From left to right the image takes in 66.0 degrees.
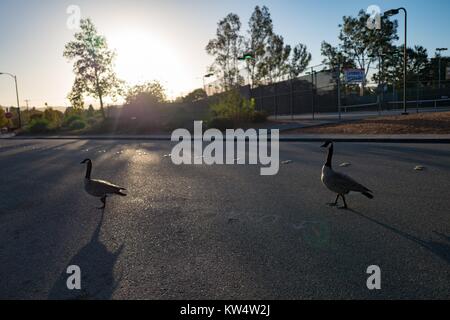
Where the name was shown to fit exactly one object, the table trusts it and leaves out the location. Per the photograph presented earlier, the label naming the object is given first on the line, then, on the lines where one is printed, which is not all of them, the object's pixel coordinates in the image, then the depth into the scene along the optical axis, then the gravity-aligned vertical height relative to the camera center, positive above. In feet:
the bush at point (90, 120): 143.18 +2.72
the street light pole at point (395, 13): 72.25 +20.95
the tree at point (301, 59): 202.18 +33.93
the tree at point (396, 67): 151.23 +20.87
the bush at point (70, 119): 146.02 +3.59
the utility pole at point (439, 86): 101.14 +7.04
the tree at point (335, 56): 164.66 +28.87
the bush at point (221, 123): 83.96 -0.77
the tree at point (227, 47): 147.13 +31.33
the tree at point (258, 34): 154.30 +37.67
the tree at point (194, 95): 168.35 +14.22
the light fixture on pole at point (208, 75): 150.67 +20.04
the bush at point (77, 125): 134.00 +0.77
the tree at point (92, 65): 128.36 +22.61
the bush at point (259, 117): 90.79 +0.40
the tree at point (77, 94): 131.03 +12.64
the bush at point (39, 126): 140.26 +1.03
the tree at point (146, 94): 112.47 +9.64
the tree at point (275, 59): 162.88 +28.56
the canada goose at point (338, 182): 16.92 -3.39
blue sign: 71.82 +8.03
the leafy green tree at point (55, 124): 140.65 +1.73
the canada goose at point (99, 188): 19.62 -3.51
